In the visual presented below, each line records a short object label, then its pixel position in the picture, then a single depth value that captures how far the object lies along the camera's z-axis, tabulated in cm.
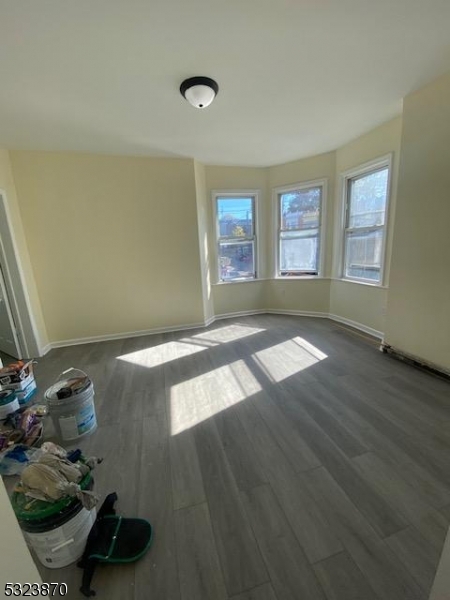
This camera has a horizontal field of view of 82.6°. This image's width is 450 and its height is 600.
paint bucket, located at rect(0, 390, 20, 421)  201
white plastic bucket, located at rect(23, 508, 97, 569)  109
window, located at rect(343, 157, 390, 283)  331
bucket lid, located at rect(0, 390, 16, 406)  204
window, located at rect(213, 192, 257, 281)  445
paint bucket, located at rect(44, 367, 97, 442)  183
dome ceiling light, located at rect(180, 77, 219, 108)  198
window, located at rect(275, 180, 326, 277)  424
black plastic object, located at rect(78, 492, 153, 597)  112
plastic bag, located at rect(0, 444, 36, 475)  161
